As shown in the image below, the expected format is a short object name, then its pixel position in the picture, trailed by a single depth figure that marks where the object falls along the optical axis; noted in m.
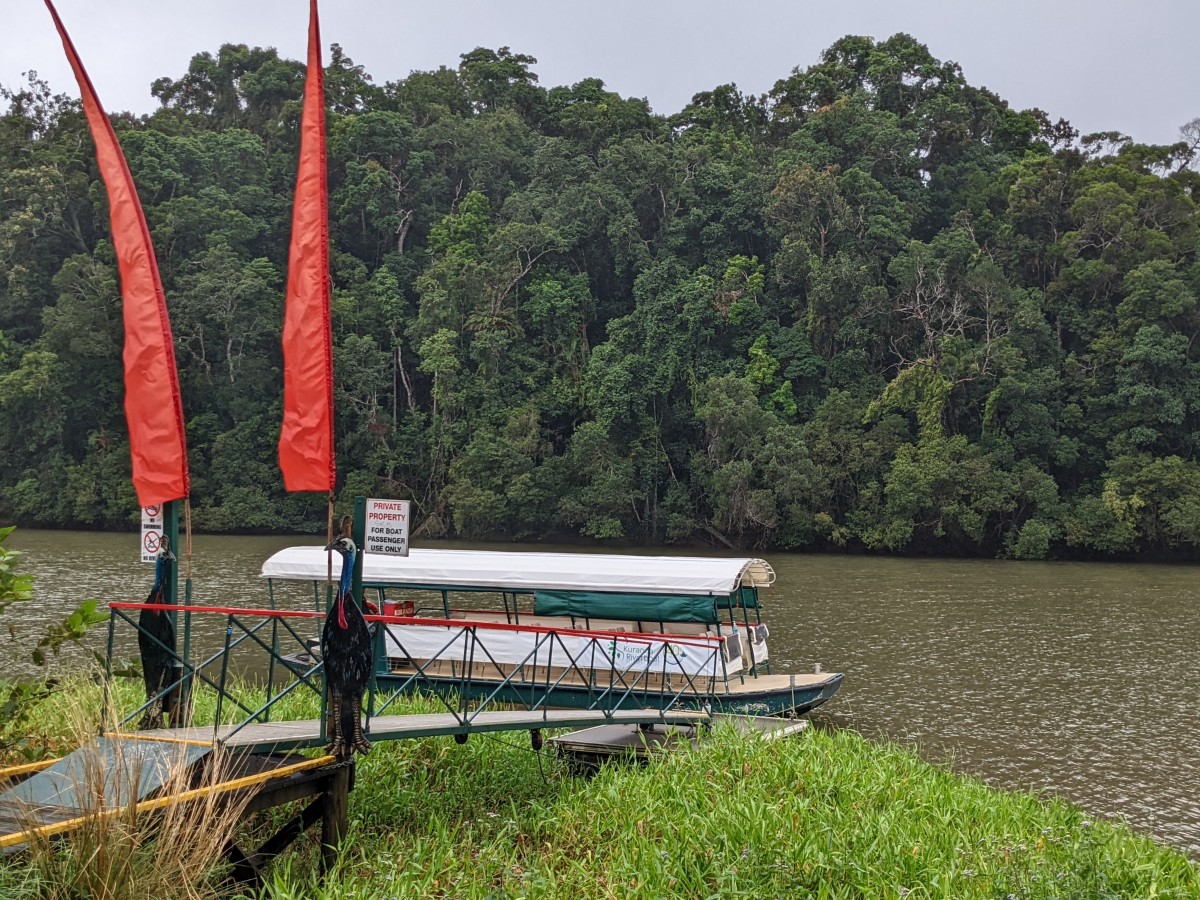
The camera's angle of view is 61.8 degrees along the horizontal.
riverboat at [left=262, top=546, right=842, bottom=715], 13.37
